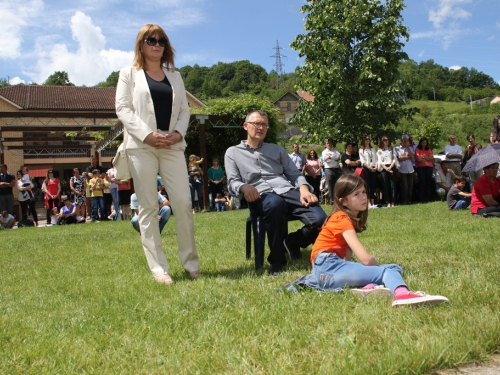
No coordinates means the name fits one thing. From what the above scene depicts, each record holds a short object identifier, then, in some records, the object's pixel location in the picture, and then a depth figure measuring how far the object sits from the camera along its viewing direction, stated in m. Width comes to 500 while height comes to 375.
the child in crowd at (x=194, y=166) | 16.78
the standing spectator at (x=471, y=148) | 14.18
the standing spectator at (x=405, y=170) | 14.02
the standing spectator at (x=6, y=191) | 15.12
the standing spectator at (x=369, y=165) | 13.56
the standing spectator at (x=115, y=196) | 14.92
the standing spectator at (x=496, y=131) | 8.59
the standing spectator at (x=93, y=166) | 15.81
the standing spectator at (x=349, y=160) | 13.82
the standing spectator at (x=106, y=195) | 15.40
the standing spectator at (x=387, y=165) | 13.66
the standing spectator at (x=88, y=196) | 16.12
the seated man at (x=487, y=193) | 8.49
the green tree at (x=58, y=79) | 85.12
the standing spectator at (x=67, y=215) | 15.68
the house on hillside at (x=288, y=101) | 101.32
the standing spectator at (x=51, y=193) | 16.53
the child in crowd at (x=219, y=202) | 17.86
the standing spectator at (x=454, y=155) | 14.72
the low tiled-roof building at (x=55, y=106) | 43.47
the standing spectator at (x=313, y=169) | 15.01
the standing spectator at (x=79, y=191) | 16.06
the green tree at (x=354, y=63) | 18.06
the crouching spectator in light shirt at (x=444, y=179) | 14.43
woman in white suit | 4.63
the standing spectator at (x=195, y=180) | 16.80
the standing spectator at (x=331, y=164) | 14.05
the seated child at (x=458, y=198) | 10.41
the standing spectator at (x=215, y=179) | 18.06
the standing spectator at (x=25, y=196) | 16.19
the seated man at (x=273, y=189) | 4.74
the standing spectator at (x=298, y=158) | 14.89
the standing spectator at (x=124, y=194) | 14.67
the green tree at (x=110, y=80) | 74.84
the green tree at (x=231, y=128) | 21.06
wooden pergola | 19.41
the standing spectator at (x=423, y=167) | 14.33
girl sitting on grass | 3.37
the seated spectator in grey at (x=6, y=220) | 14.79
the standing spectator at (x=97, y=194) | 15.25
